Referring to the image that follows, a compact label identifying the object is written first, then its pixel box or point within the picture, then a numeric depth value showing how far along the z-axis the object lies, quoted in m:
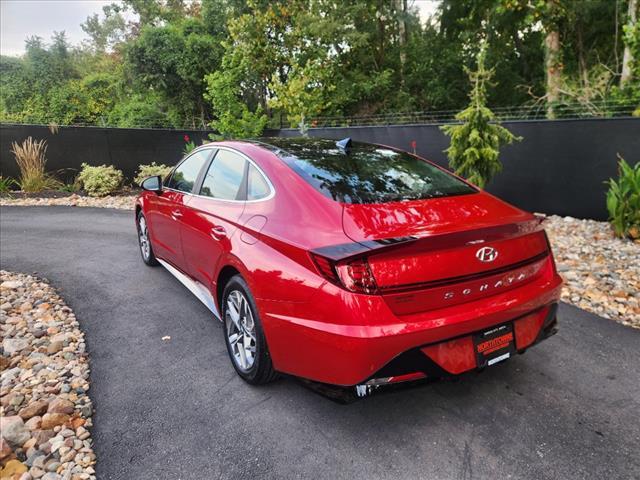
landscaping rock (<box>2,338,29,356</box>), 3.19
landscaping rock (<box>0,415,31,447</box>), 2.24
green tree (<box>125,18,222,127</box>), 18.86
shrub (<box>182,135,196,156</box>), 12.15
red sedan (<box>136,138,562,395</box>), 1.98
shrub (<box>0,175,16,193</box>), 10.25
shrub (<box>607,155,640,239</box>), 5.38
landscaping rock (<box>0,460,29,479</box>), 2.04
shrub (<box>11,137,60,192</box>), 10.19
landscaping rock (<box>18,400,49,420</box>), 2.46
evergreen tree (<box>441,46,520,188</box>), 6.32
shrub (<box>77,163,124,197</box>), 10.38
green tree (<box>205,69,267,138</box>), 13.19
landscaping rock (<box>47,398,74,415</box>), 2.48
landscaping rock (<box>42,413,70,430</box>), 2.39
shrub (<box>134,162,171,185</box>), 10.89
